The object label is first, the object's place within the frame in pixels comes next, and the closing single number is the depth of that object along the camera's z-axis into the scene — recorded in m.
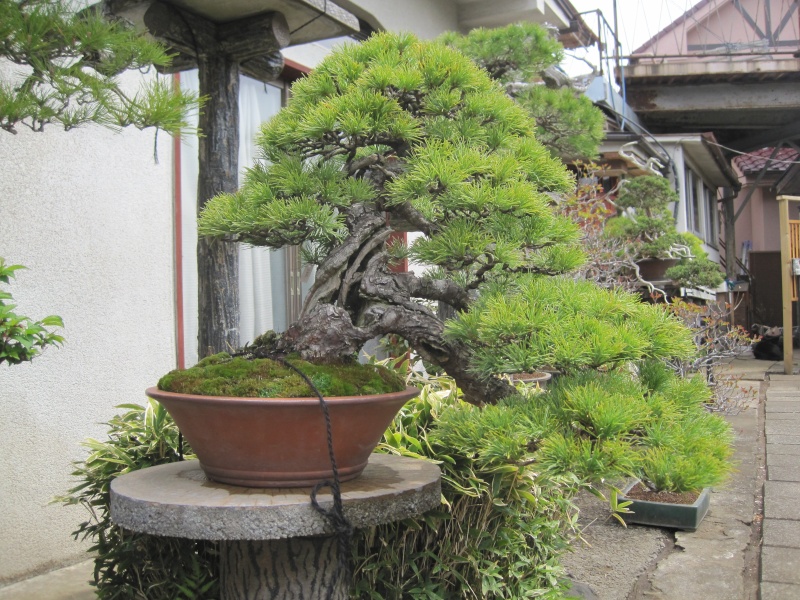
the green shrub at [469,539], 2.33
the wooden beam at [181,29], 2.70
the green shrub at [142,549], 2.34
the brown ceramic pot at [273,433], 1.59
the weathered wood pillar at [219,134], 2.88
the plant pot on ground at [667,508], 3.97
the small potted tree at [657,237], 6.81
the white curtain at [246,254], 4.09
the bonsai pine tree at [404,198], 1.88
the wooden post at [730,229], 15.91
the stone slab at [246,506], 1.54
